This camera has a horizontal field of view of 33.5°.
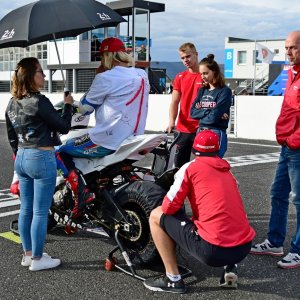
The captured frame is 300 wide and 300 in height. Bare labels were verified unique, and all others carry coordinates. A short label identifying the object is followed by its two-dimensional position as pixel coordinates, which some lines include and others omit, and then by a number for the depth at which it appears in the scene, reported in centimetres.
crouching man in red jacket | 362
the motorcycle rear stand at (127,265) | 413
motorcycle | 432
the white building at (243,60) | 4638
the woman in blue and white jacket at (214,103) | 512
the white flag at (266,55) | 2922
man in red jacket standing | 444
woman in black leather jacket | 421
